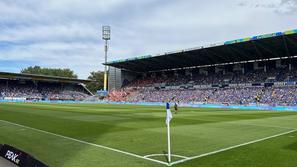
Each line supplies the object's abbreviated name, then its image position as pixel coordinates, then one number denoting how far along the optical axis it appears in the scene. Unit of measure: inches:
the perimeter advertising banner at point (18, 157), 220.7
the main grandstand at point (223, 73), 1859.6
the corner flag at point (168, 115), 283.1
